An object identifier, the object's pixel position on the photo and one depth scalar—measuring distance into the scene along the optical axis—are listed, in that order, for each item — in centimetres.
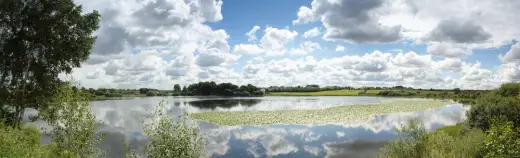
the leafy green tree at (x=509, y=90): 2894
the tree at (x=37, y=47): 2555
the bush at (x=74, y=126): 1739
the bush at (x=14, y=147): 1556
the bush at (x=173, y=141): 1158
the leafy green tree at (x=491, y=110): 2306
